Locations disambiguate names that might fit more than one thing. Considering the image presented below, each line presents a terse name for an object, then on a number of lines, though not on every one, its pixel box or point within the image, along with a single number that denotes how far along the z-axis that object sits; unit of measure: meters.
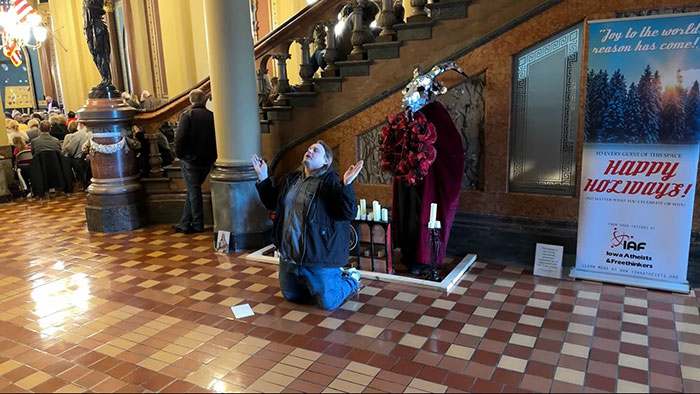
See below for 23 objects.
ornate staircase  4.37
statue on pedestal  5.92
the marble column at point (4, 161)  8.09
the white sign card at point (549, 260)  4.16
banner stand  3.62
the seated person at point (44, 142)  8.27
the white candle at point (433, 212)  3.94
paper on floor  3.57
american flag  12.46
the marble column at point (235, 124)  4.79
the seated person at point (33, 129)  9.34
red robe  4.08
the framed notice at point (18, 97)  16.36
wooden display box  4.23
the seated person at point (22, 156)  8.48
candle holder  4.00
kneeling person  3.53
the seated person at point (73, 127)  9.38
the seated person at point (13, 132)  8.70
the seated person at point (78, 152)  8.73
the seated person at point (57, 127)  9.88
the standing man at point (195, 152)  5.46
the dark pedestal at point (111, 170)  5.92
